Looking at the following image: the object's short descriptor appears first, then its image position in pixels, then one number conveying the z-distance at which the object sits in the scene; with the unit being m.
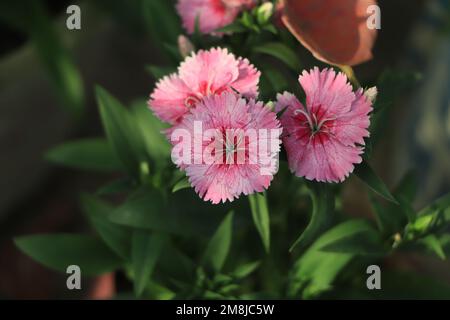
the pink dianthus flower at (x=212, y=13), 0.29
